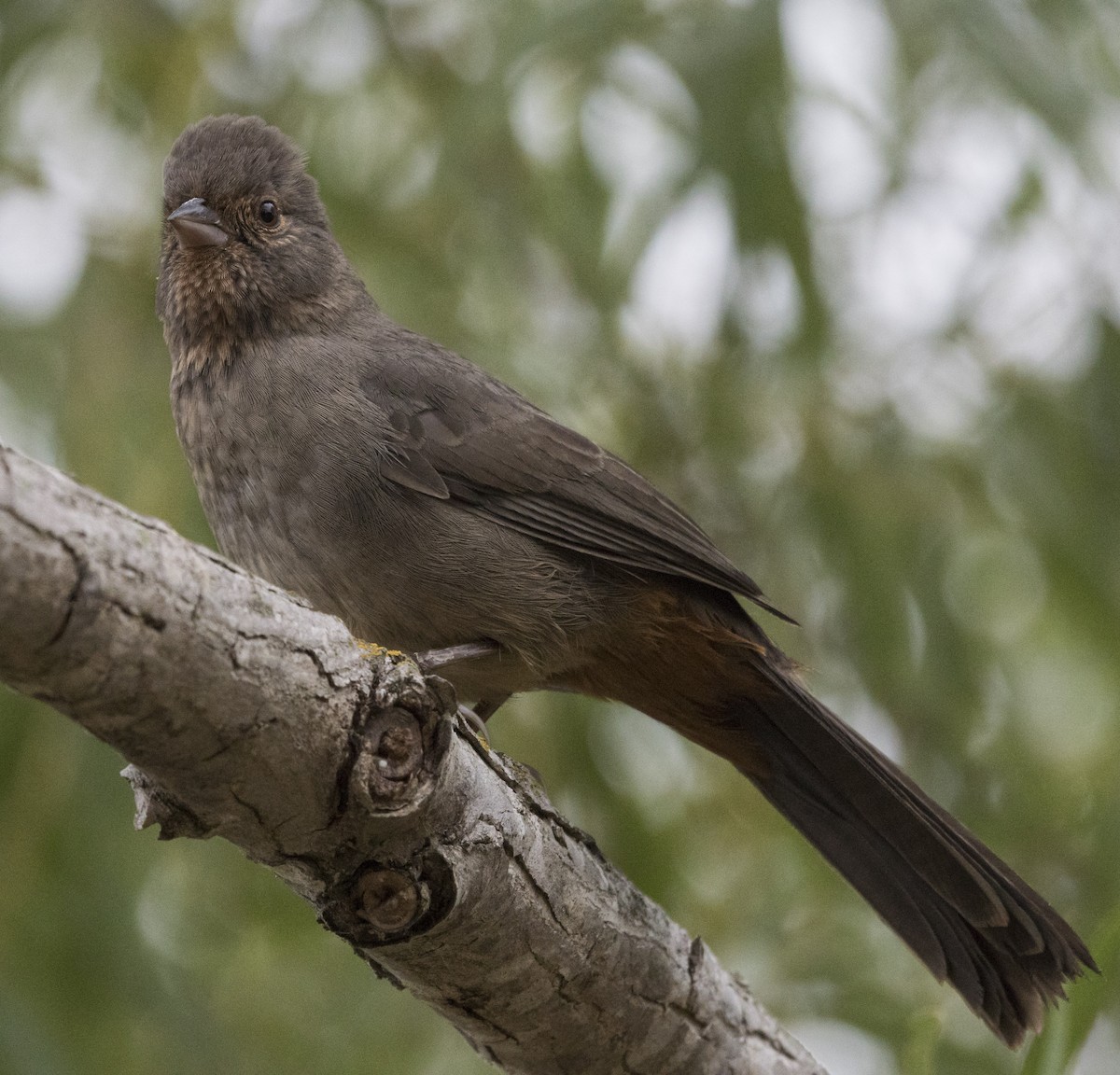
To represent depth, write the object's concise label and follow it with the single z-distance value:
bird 7.73
